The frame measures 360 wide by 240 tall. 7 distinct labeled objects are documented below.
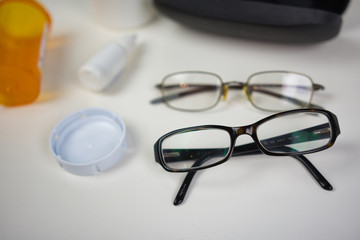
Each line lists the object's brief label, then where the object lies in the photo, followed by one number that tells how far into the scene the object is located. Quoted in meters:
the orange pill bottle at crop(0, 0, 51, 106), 0.39
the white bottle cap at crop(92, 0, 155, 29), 0.48
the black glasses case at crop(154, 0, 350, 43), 0.41
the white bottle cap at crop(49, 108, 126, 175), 0.33
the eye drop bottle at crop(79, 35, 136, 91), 0.41
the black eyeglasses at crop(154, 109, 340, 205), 0.33
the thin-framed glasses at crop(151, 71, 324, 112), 0.41
